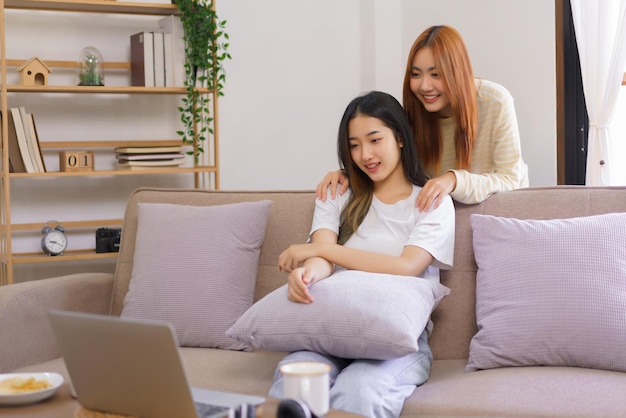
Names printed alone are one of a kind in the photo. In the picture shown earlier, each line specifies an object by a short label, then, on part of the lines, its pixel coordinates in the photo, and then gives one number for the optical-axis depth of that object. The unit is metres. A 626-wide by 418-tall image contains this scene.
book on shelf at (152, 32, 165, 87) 3.78
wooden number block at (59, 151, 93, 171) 3.70
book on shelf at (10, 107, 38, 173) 3.55
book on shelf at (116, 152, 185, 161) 3.74
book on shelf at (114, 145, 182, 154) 3.74
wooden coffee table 1.36
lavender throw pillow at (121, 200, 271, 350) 2.34
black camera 3.73
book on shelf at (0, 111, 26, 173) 3.56
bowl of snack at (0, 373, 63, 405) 1.47
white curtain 3.21
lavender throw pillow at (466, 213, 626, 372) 1.97
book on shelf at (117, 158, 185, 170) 3.74
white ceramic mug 1.32
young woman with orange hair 2.52
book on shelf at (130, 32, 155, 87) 3.78
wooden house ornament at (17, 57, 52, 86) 3.61
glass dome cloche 3.73
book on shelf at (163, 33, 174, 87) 3.78
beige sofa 1.80
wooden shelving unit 3.47
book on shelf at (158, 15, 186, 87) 3.78
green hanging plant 3.72
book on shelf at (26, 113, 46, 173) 3.57
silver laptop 1.26
